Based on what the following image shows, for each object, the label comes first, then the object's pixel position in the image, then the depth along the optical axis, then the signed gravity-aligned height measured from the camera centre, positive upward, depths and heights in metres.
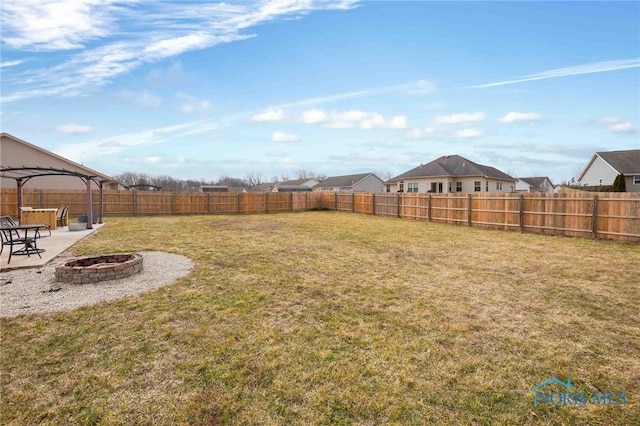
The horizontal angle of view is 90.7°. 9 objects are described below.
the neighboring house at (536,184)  54.28 +2.72
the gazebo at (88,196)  12.41 +0.22
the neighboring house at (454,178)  28.69 +2.11
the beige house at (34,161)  19.42 +2.62
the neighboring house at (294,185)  52.59 +3.22
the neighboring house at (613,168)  25.90 +2.77
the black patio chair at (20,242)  6.84 -0.90
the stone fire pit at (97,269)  5.53 -1.22
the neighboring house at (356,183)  46.19 +2.65
